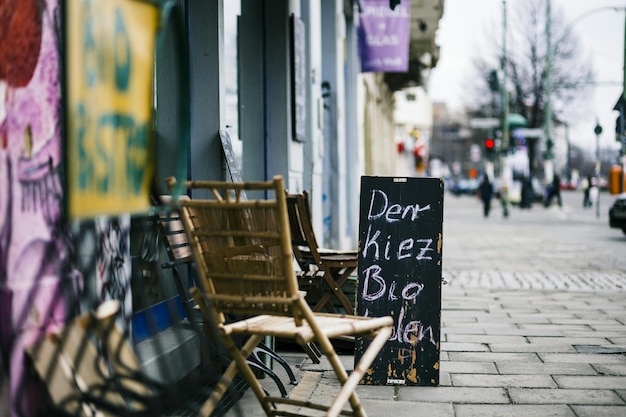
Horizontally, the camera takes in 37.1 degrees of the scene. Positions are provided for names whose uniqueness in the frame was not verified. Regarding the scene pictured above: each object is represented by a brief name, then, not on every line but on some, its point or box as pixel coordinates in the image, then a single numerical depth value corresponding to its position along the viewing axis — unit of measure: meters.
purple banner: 13.88
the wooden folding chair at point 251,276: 3.39
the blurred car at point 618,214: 19.73
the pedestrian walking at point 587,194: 42.68
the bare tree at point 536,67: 50.06
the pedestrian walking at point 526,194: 43.81
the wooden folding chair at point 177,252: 4.46
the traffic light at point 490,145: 38.00
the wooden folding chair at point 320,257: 5.88
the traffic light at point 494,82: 35.00
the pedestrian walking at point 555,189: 37.47
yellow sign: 2.66
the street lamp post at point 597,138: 33.03
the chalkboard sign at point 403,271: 5.13
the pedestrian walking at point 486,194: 33.72
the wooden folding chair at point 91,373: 2.80
